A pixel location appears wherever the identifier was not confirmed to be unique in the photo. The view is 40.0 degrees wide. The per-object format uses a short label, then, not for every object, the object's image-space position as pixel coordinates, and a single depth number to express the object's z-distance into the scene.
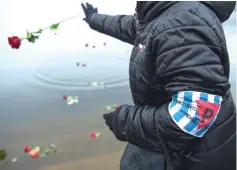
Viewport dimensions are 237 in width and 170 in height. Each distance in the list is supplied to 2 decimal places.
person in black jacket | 0.98
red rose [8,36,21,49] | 1.60
